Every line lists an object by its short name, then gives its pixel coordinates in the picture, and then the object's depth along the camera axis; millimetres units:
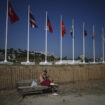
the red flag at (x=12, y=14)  11526
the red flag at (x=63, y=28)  17155
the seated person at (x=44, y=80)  7499
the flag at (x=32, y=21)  13703
